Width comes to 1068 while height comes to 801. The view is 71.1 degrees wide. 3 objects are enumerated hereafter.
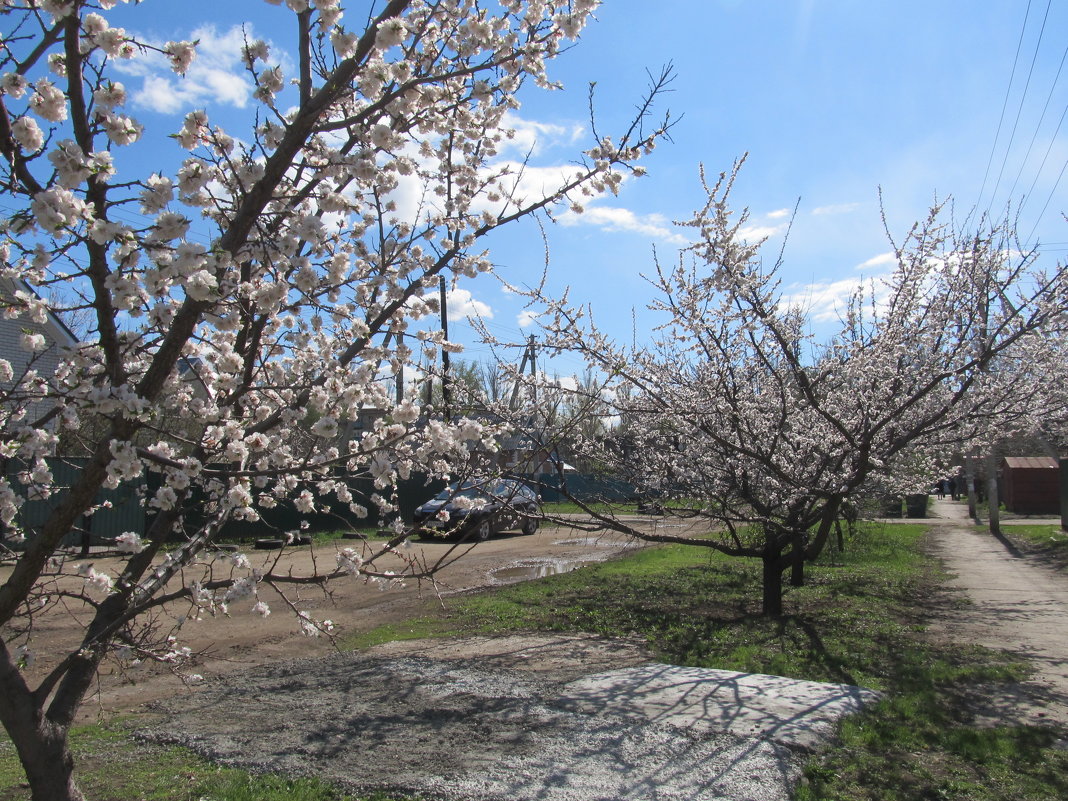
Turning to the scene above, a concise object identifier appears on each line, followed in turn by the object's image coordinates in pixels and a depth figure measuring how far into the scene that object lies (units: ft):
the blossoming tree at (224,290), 8.54
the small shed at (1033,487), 89.30
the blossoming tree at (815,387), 23.00
